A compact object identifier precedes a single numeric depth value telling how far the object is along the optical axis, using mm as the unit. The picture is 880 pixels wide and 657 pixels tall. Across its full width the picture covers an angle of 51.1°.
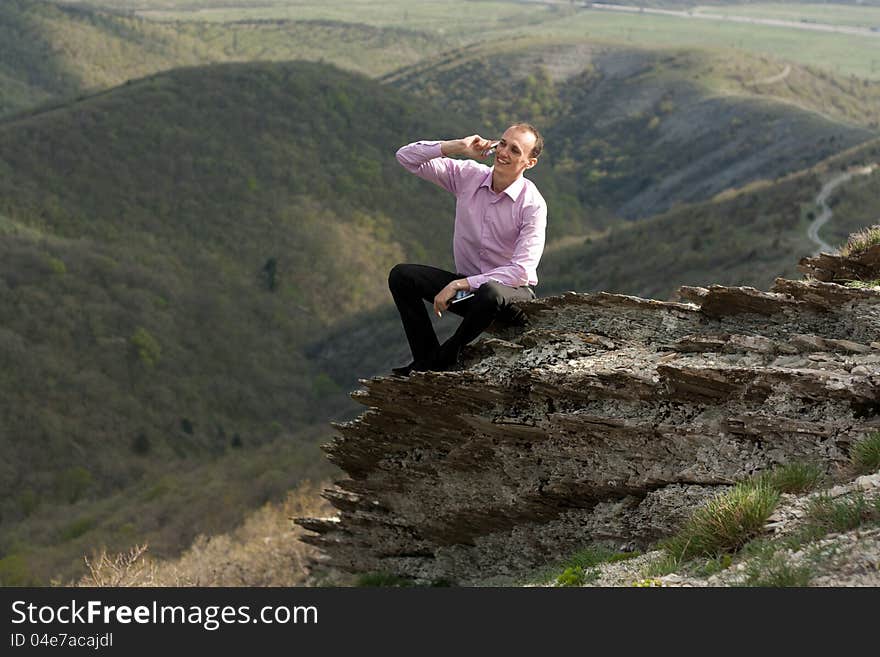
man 7957
